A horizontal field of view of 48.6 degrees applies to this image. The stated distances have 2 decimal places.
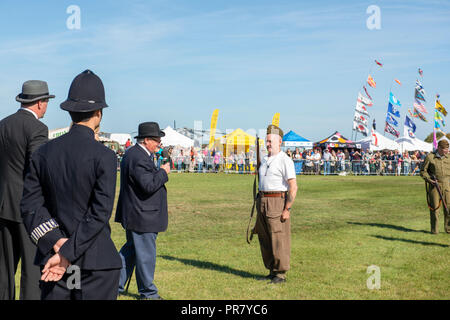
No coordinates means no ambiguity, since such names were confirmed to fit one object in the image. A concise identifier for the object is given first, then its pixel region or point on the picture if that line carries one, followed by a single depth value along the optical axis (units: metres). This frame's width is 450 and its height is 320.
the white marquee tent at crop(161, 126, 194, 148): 43.52
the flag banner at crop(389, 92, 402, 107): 43.12
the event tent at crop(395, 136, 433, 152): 44.28
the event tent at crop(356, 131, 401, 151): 42.47
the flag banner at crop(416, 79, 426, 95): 42.21
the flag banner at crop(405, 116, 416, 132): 44.53
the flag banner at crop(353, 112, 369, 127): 43.38
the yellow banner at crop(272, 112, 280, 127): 39.06
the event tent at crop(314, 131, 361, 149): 40.06
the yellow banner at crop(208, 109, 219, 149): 40.72
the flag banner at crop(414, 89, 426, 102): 42.50
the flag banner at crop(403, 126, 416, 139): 44.59
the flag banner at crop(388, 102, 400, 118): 43.12
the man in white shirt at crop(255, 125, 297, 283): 6.99
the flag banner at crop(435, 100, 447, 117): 40.72
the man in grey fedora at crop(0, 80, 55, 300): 4.80
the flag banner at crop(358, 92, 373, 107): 43.53
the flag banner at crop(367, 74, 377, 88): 44.28
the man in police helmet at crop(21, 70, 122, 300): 3.12
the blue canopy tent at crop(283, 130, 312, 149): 38.62
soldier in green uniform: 11.83
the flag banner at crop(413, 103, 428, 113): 42.11
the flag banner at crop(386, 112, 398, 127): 42.72
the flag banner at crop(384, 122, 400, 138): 42.69
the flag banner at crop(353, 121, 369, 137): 43.25
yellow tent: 37.50
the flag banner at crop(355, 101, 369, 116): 43.69
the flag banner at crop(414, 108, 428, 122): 42.12
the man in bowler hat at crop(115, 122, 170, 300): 6.01
